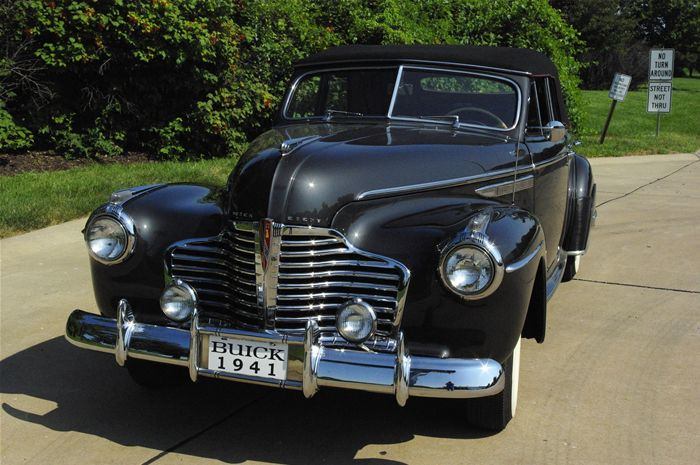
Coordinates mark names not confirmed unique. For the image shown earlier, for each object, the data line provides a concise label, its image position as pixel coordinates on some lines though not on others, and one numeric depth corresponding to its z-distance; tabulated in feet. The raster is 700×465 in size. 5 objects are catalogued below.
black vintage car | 10.91
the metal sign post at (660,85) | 58.90
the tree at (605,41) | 115.65
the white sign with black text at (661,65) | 57.82
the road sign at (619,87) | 53.67
